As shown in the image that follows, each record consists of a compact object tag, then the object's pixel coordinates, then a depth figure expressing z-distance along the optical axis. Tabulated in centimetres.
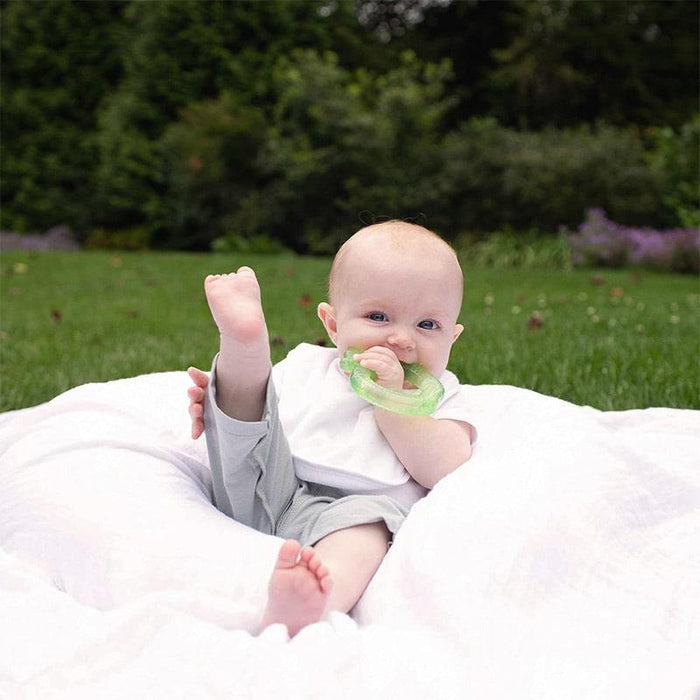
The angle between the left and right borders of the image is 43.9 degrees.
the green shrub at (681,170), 1268
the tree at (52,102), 1750
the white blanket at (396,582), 152
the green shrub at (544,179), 1305
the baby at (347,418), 197
